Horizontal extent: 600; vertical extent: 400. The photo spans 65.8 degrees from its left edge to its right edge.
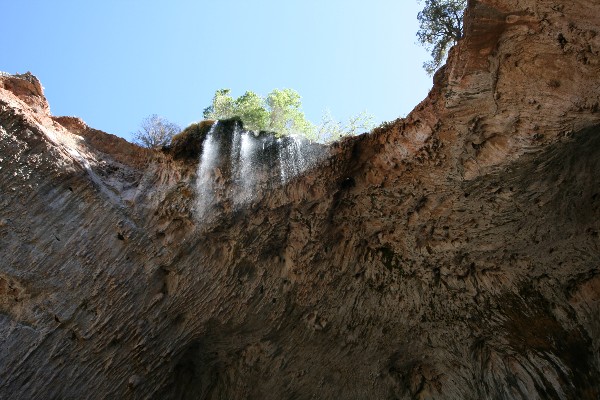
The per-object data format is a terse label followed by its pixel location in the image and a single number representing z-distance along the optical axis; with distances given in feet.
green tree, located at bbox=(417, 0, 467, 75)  39.65
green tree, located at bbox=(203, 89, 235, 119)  47.06
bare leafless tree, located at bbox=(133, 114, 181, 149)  45.37
